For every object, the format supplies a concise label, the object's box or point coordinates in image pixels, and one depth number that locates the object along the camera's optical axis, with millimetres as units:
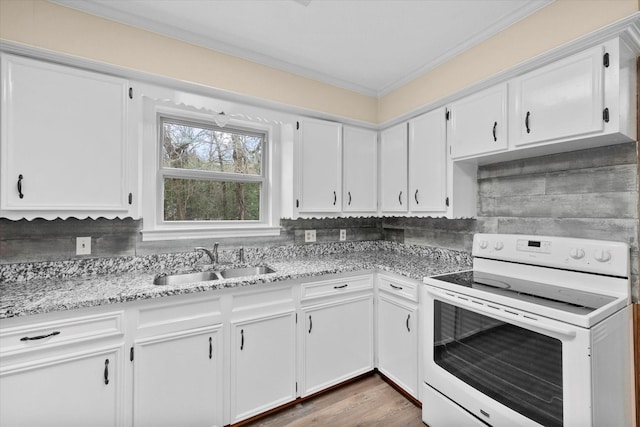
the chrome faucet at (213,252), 2110
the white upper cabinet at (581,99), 1337
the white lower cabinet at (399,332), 1970
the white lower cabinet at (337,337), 2023
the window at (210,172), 2207
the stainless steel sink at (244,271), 2158
